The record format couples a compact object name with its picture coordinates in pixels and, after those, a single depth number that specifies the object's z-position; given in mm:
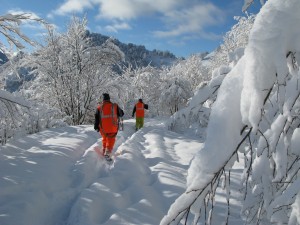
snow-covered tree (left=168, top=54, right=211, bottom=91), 46688
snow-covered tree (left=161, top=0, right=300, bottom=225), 1244
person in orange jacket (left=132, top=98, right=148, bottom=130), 15529
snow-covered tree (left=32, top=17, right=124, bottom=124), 21609
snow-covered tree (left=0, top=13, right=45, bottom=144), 6301
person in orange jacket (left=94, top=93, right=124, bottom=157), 8609
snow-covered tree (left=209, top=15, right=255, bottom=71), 28558
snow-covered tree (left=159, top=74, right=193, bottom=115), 34844
